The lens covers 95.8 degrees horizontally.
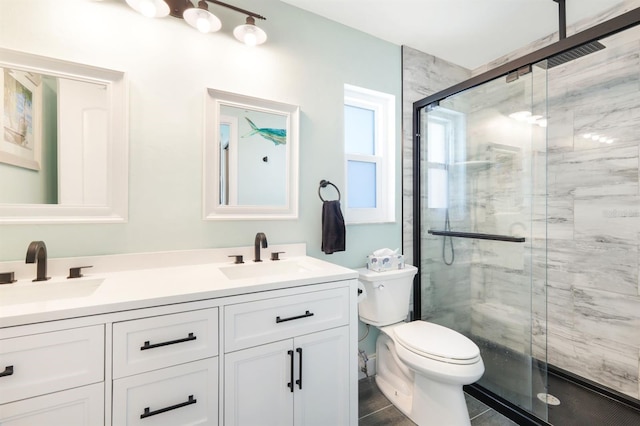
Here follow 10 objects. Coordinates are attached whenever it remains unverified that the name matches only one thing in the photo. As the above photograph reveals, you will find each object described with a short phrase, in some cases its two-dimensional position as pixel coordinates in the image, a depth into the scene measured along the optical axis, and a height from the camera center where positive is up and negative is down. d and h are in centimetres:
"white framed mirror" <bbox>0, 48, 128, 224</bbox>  123 +32
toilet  147 -77
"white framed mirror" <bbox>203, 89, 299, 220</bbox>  160 +33
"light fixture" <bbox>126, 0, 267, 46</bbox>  140 +100
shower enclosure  176 +12
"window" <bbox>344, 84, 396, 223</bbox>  214 +46
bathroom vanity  87 -48
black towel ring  192 +20
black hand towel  183 -10
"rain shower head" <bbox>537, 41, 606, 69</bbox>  142 +85
